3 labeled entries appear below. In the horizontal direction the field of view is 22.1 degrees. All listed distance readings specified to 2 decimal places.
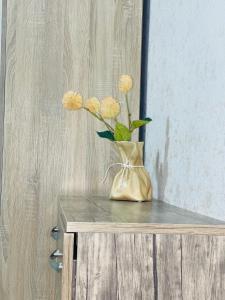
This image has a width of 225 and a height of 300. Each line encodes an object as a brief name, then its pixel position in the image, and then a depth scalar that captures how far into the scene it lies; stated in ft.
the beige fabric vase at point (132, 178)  5.92
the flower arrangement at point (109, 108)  5.80
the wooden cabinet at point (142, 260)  3.61
